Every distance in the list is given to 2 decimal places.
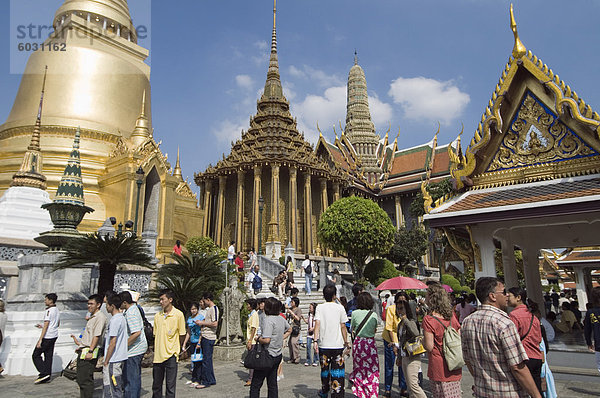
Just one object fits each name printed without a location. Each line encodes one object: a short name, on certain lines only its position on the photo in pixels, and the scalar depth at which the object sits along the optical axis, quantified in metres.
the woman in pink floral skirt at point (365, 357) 4.96
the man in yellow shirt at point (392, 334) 5.15
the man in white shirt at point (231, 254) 17.48
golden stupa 19.31
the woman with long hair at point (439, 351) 3.58
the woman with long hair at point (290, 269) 14.95
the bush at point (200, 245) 22.28
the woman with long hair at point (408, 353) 4.34
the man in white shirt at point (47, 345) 6.35
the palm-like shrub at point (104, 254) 7.36
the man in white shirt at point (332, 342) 4.80
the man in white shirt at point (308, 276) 15.89
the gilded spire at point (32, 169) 14.08
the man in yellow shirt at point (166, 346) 4.76
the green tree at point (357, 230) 21.14
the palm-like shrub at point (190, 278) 8.48
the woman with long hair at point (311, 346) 8.11
